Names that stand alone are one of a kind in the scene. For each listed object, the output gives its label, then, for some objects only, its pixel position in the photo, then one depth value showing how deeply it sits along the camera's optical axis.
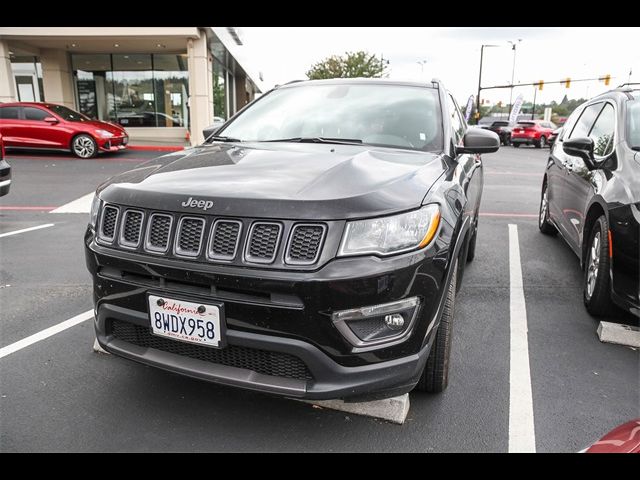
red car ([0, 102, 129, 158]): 13.58
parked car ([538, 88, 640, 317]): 3.24
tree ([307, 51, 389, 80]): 47.84
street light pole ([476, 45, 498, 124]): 46.19
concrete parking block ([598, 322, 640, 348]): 3.41
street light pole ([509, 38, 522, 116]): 48.38
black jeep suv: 2.03
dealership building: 17.27
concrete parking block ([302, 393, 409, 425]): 2.53
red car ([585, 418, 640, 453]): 1.44
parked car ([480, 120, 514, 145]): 30.33
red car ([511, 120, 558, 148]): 28.28
